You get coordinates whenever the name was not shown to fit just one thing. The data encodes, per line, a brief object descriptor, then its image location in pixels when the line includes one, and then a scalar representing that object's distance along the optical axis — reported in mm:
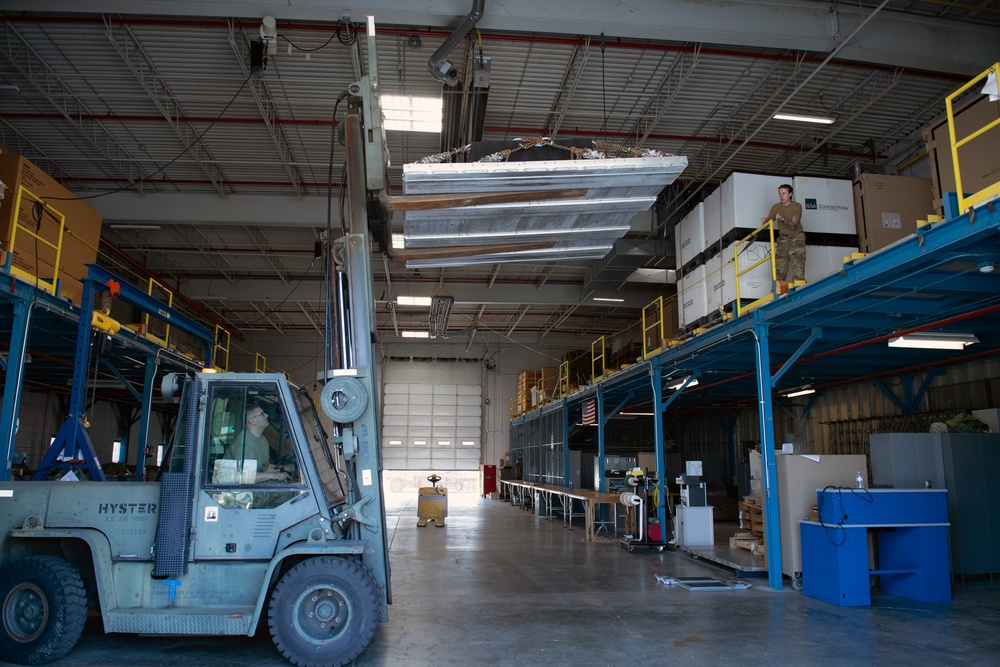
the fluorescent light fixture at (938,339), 10953
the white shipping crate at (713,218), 12251
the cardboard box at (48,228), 10328
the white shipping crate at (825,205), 11219
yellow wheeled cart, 19609
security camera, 10453
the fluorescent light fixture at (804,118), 13391
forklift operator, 6266
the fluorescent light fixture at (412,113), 13250
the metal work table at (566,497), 16453
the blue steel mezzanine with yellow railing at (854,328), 7391
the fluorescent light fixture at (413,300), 24094
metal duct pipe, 10266
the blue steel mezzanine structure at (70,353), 8953
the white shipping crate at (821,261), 11031
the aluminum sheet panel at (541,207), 6680
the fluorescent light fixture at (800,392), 18333
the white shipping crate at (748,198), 11539
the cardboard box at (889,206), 10789
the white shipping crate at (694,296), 12617
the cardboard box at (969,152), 7131
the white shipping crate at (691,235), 13044
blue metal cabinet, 8828
